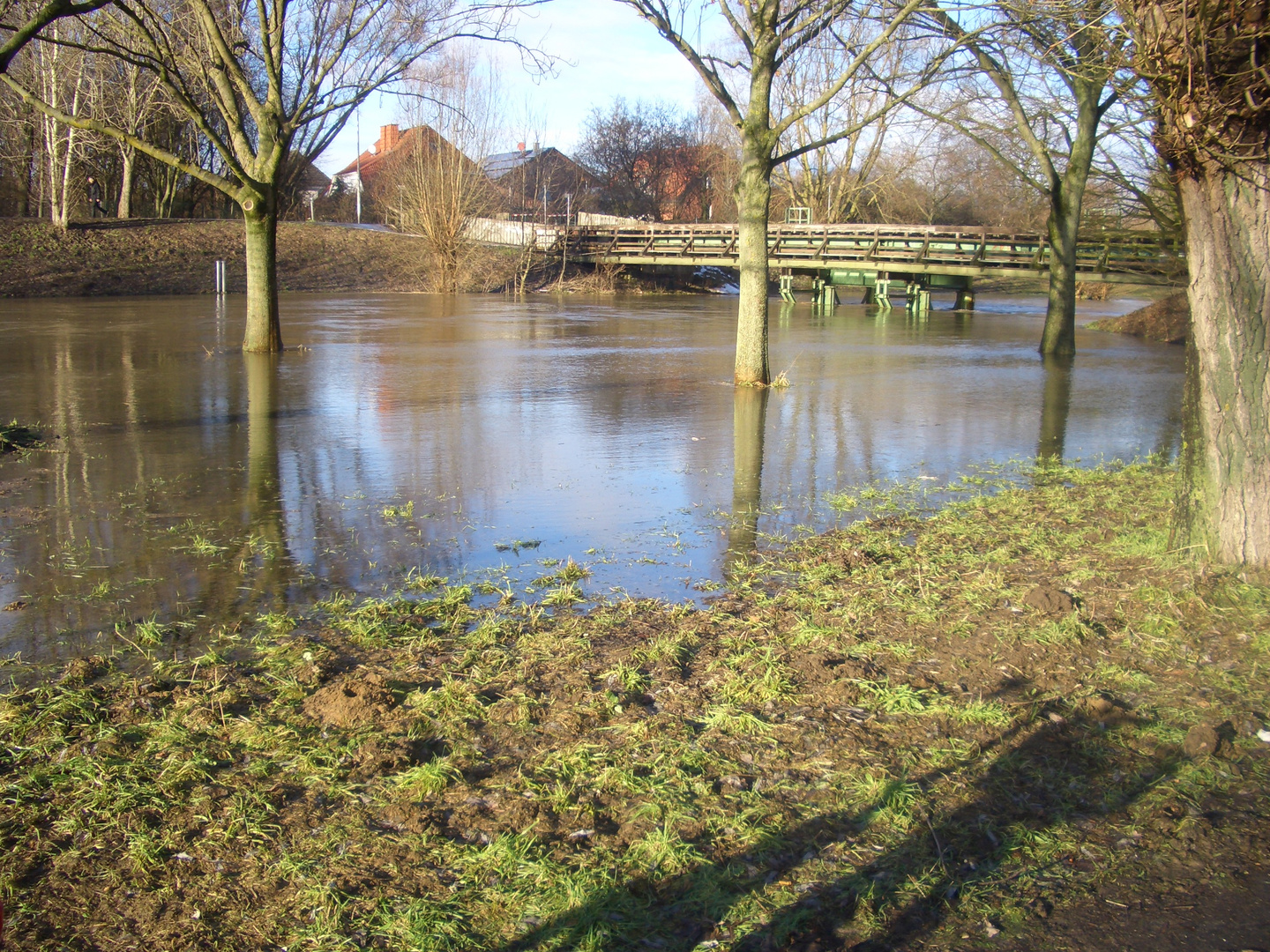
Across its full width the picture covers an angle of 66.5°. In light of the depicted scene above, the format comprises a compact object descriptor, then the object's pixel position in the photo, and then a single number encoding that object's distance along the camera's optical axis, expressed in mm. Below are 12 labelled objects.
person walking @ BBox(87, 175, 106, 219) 46375
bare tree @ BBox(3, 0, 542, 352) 13203
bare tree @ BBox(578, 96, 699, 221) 65750
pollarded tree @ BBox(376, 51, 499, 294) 32969
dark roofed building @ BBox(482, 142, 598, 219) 40250
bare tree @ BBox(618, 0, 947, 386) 10742
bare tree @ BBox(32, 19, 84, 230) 29250
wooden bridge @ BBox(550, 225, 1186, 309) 23406
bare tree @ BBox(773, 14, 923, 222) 42278
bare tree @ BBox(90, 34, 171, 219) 26469
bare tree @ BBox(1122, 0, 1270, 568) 4785
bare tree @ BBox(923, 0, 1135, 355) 16000
